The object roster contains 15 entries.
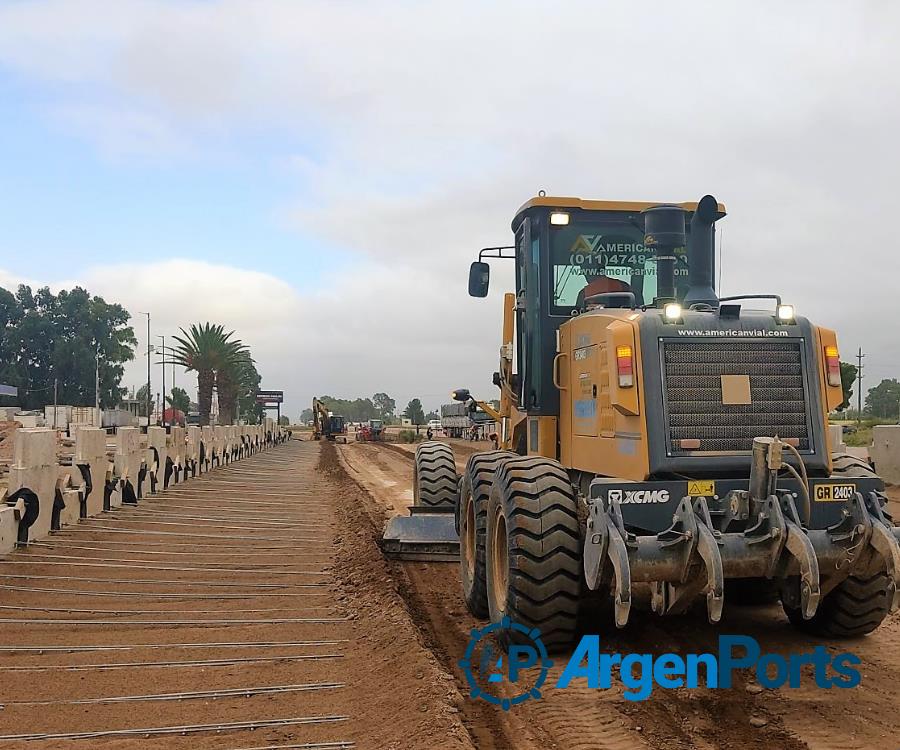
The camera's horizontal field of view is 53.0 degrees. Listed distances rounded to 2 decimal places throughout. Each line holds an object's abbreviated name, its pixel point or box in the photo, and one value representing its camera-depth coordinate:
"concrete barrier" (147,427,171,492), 17.98
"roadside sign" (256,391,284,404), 83.29
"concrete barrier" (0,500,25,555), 10.20
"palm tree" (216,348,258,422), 53.19
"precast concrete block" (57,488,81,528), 12.23
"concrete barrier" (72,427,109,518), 13.18
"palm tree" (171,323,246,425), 51.94
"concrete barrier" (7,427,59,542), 10.84
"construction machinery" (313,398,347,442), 69.62
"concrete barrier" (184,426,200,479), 22.22
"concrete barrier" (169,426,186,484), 20.04
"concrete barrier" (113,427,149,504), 15.20
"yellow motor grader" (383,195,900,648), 5.50
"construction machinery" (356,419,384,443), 70.31
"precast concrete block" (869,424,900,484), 20.59
